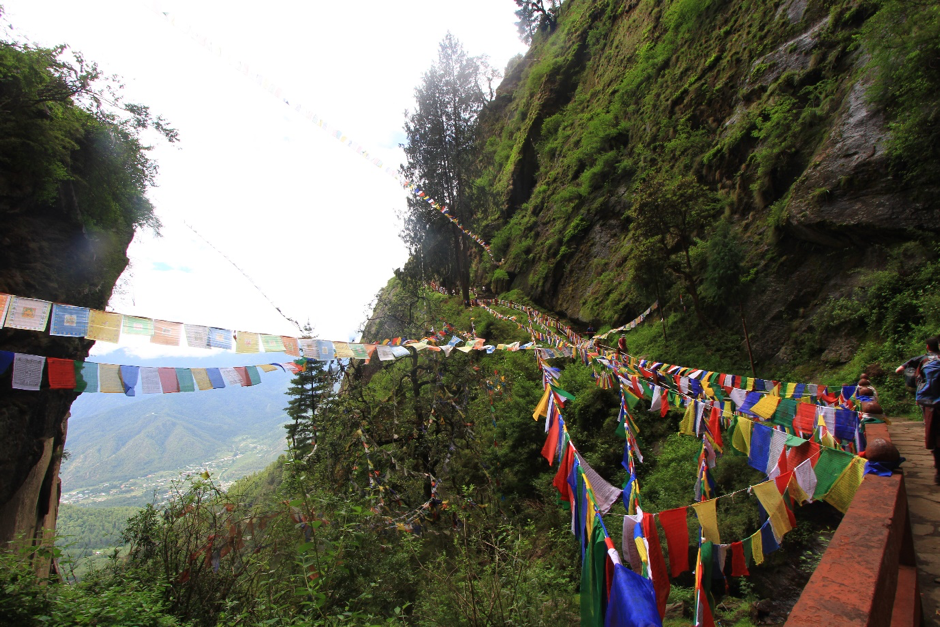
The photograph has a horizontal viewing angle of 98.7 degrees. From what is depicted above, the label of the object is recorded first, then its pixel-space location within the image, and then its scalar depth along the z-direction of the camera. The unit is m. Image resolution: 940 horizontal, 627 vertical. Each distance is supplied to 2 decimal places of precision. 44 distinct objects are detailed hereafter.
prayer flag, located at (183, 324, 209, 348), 4.80
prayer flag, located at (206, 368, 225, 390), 5.00
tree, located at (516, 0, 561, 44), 35.53
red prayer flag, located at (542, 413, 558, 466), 5.29
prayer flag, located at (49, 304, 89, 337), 4.21
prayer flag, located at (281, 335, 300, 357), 5.39
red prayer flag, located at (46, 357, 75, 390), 4.17
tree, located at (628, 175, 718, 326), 11.58
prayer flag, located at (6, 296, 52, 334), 4.03
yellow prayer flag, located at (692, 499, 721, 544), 3.76
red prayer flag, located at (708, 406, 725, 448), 6.16
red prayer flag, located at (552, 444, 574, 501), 4.64
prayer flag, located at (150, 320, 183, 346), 4.65
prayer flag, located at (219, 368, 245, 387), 5.15
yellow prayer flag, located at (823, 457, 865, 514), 3.53
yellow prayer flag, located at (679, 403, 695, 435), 6.73
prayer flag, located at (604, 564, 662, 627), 2.10
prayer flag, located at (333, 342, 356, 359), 5.96
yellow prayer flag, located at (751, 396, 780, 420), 6.18
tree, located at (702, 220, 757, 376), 10.53
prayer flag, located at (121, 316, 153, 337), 4.56
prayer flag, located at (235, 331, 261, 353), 5.19
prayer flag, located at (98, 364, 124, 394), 4.37
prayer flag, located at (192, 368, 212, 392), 4.92
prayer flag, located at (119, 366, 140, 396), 4.48
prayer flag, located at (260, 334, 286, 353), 5.25
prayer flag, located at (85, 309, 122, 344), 4.36
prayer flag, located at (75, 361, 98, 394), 4.26
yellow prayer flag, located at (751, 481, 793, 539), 3.86
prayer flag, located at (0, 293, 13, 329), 3.96
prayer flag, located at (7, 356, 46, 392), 4.10
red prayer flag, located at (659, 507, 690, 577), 3.55
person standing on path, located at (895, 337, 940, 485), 4.28
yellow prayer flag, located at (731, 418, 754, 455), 5.30
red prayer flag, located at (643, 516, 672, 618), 3.27
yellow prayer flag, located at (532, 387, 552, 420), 6.30
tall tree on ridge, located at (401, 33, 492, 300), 19.20
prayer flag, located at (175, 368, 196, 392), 4.81
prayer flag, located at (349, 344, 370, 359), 6.14
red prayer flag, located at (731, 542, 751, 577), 4.04
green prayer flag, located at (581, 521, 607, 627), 2.68
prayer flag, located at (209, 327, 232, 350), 5.04
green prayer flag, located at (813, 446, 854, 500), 3.75
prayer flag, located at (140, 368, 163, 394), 4.57
